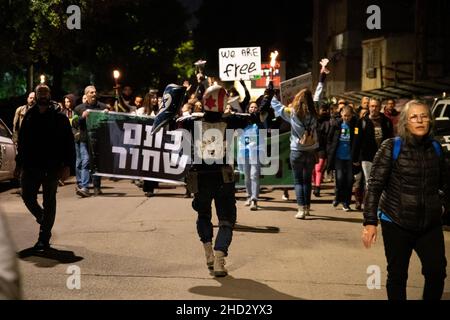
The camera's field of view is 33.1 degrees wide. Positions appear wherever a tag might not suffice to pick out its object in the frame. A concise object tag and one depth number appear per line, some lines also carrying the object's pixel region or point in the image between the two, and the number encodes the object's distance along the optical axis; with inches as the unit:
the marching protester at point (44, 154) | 334.0
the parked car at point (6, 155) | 573.0
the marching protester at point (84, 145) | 548.7
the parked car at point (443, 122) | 399.9
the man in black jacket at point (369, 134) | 462.9
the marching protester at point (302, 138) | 430.0
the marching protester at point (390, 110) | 540.4
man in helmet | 290.7
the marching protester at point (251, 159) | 482.6
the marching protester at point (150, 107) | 590.2
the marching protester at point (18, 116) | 572.7
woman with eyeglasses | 208.7
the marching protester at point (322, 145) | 534.0
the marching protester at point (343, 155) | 480.1
